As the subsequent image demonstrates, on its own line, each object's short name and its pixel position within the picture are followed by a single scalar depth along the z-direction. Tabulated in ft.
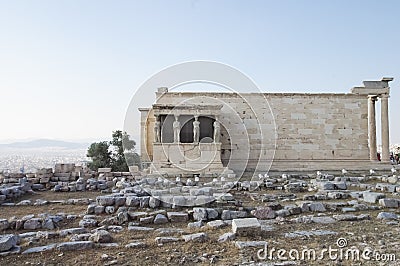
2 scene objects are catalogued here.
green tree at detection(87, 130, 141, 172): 71.87
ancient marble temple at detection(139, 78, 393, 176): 60.08
